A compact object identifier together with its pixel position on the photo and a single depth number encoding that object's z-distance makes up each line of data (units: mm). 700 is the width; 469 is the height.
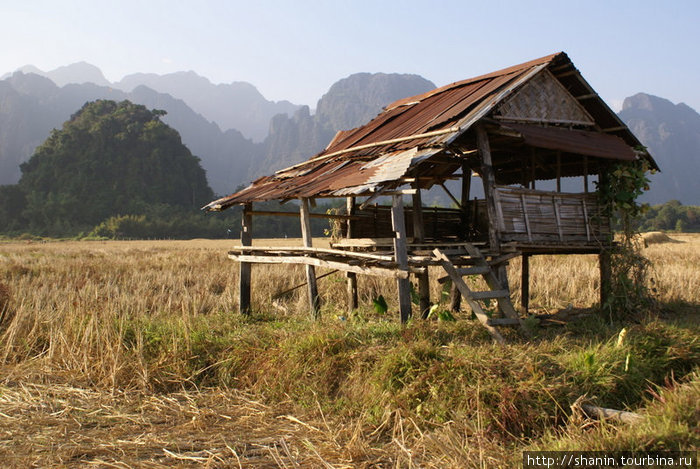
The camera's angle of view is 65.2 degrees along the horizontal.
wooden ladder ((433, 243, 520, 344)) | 6898
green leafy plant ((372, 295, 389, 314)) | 9234
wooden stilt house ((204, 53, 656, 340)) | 7504
